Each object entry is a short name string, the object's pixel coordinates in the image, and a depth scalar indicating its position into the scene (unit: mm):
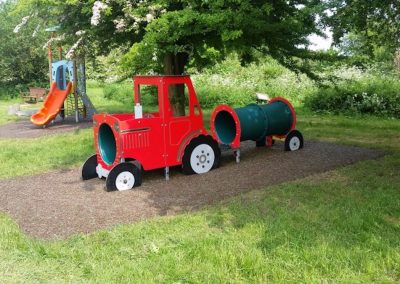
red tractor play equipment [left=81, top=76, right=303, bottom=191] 7242
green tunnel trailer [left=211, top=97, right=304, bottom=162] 8844
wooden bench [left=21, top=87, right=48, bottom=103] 24641
